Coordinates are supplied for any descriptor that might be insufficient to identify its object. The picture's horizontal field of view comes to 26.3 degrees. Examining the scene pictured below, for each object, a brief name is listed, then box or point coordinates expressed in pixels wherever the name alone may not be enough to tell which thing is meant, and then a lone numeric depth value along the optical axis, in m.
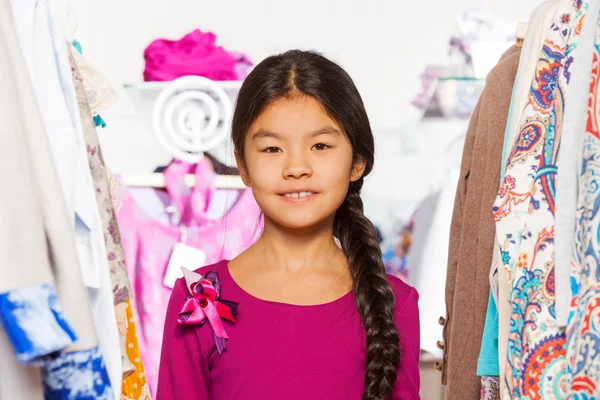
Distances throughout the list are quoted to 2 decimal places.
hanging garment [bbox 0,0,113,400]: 1.13
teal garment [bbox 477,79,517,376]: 1.47
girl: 1.44
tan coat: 1.61
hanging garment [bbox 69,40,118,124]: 1.68
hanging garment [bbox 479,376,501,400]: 1.55
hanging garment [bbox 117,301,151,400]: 1.61
